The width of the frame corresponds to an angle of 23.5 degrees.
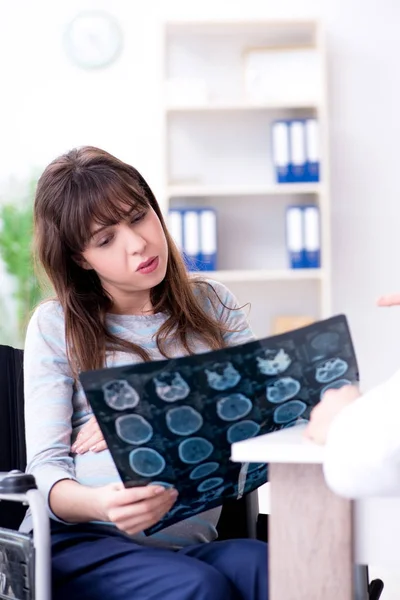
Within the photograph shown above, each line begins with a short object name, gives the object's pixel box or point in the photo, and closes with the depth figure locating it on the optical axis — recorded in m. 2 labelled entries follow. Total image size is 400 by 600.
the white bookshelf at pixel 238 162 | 4.44
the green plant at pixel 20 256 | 4.41
